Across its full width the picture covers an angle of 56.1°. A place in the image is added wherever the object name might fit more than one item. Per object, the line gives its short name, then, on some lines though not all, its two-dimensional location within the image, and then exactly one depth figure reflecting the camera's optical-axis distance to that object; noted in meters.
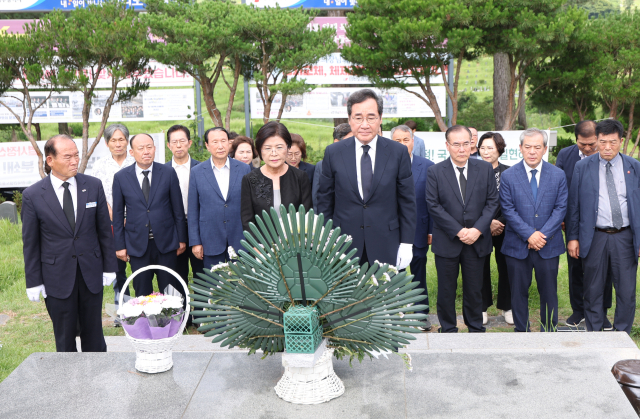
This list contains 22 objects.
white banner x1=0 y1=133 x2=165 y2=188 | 10.45
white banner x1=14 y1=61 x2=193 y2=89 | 11.48
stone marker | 9.06
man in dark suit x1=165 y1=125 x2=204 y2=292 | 4.70
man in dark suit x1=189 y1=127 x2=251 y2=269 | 4.50
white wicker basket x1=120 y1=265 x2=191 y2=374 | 2.48
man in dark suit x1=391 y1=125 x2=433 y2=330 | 4.79
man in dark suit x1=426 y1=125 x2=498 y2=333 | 4.23
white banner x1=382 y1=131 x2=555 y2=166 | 8.91
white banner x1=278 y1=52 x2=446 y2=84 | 11.53
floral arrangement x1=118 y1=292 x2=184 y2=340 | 2.46
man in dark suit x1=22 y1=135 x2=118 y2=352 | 3.47
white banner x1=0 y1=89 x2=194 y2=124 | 11.55
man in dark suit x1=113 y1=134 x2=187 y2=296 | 4.44
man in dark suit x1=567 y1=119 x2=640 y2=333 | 4.14
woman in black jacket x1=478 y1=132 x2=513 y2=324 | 4.97
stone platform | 2.17
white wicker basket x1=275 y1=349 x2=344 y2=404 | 2.21
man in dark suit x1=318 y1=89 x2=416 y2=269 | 3.57
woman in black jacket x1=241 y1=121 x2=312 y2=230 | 3.89
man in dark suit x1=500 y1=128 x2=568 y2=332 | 4.24
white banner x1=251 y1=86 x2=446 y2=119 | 11.49
